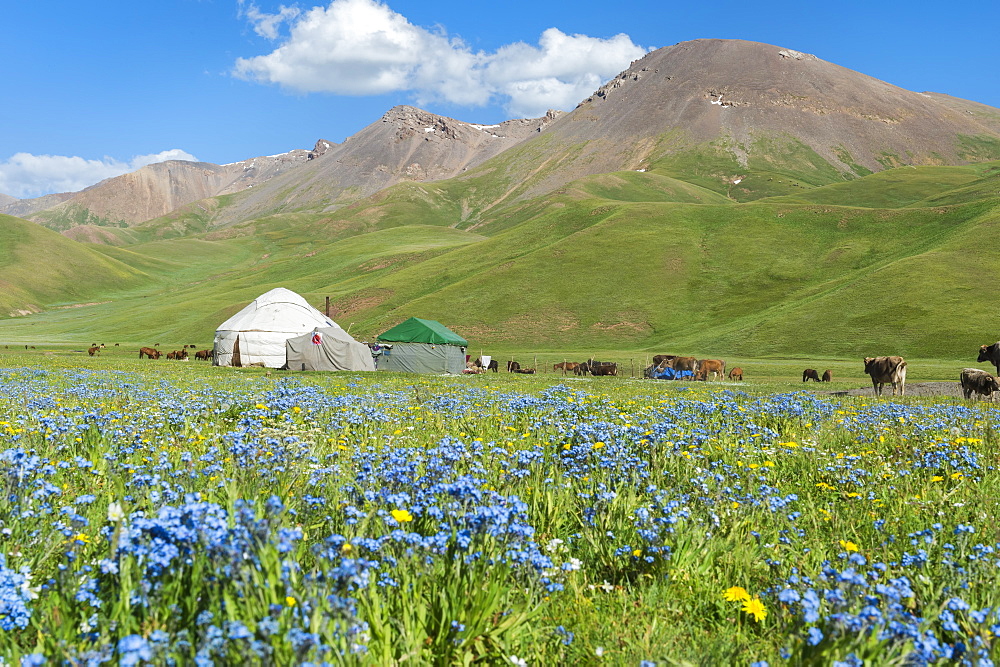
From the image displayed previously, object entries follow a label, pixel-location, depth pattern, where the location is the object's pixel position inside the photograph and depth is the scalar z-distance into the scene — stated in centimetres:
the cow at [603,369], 5766
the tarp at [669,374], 5199
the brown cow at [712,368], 5116
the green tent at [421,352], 5556
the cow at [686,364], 5220
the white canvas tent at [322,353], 5031
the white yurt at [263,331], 5781
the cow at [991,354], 3331
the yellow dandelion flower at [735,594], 464
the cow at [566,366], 5981
